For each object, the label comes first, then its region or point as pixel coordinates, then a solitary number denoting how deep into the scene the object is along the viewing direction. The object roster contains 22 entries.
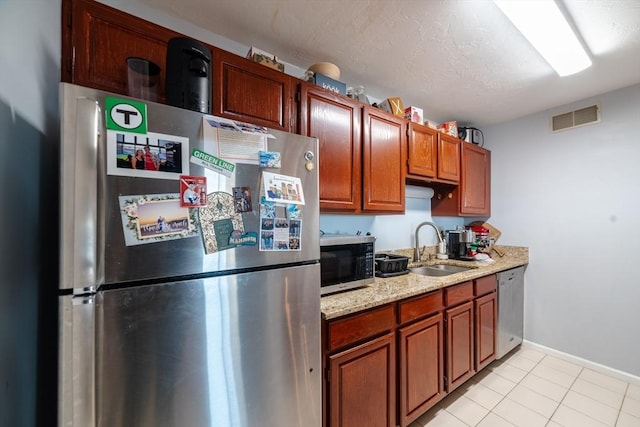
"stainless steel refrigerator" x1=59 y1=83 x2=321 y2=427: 0.63
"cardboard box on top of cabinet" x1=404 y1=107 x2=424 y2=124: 2.14
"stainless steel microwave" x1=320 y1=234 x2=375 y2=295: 1.40
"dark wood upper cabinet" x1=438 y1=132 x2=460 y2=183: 2.33
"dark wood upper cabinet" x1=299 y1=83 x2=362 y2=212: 1.51
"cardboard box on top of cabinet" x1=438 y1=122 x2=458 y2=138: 2.48
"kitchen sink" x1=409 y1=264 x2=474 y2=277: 2.35
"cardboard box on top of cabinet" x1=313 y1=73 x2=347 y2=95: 1.58
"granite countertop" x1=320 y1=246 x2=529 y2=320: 1.27
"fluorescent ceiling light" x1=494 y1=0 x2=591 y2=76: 1.29
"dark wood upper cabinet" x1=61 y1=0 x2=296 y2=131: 0.95
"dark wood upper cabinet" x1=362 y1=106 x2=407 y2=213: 1.76
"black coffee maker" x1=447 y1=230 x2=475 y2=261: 2.65
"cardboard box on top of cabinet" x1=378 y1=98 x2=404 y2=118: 2.01
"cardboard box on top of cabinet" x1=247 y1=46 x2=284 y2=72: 1.40
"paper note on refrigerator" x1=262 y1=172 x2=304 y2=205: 0.92
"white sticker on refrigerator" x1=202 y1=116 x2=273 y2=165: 0.81
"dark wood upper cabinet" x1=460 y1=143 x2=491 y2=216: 2.62
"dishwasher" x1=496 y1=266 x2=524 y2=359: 2.34
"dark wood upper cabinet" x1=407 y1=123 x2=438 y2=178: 2.07
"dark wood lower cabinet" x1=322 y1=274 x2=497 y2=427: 1.24
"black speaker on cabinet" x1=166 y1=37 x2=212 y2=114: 0.89
